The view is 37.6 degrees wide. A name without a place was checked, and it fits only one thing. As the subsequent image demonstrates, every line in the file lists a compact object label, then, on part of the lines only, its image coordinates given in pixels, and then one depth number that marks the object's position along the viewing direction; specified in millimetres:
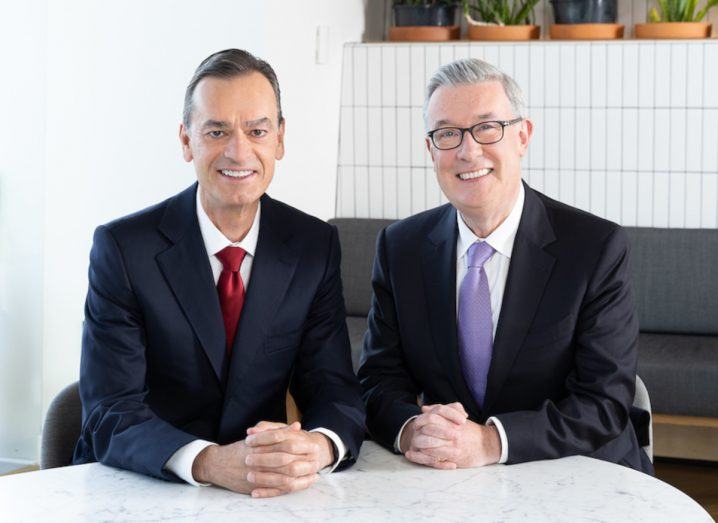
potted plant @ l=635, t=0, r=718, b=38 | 4176
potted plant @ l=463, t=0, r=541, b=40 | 4441
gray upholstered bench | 3541
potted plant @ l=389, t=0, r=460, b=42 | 4535
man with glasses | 1909
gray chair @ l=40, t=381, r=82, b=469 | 1875
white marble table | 1432
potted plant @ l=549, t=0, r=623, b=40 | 4320
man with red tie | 1841
